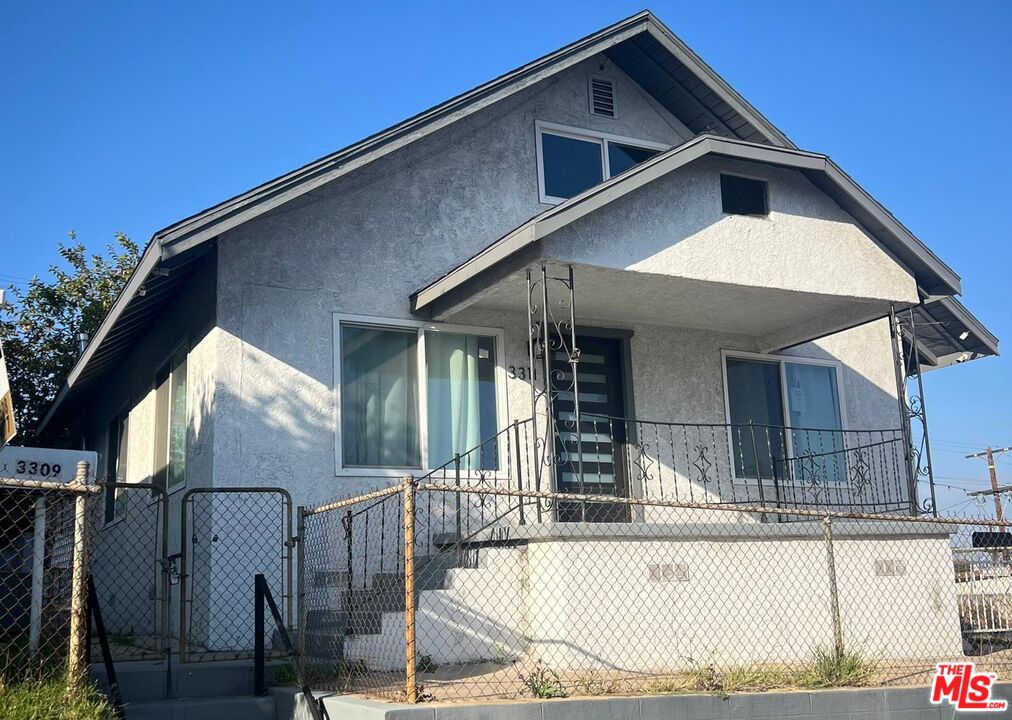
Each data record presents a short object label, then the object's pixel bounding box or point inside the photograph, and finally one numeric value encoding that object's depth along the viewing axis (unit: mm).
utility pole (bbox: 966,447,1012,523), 34881
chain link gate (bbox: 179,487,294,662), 9703
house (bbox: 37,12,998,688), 10164
